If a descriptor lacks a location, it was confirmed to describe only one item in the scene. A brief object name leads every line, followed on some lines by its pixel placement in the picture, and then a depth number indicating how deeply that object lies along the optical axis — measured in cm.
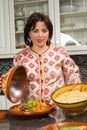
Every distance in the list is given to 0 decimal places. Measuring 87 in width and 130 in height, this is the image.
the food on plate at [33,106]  190
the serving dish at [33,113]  185
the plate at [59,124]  155
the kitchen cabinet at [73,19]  355
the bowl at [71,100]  181
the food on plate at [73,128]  152
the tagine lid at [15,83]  176
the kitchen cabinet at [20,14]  360
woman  227
